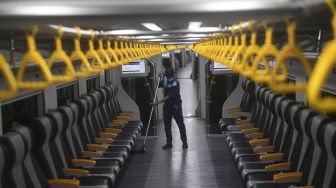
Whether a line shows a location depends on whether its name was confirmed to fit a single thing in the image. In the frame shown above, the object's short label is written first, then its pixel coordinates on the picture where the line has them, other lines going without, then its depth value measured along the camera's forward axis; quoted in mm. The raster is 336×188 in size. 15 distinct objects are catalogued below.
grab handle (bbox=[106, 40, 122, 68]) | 3452
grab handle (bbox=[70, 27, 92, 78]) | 2424
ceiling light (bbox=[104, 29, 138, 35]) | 3373
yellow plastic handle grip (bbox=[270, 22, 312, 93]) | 1548
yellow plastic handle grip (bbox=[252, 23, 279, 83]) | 1821
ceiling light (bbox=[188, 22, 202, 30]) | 3385
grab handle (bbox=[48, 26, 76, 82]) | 2012
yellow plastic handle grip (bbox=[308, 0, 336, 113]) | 1056
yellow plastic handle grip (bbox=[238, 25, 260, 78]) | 2152
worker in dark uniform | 8945
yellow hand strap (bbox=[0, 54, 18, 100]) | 1536
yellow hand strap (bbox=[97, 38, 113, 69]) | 3090
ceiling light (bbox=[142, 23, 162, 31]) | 3314
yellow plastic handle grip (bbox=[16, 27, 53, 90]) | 1740
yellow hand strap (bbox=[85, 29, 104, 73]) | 2756
